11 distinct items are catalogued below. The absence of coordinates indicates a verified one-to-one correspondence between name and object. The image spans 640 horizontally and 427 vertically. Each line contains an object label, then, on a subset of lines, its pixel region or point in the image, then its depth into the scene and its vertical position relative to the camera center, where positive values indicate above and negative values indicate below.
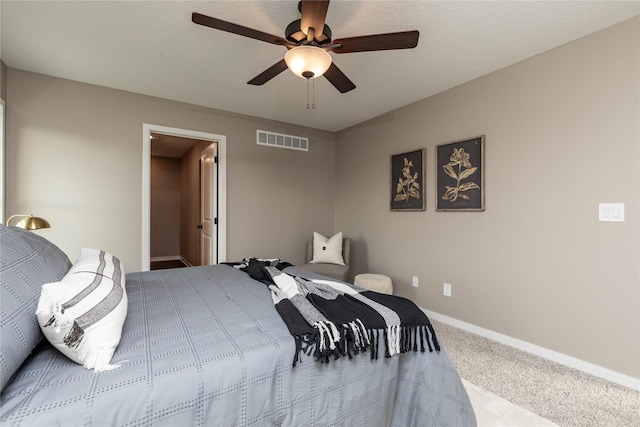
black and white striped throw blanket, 1.17 -0.47
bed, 0.82 -0.51
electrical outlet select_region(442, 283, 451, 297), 3.09 -0.79
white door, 3.77 +0.13
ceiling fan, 1.65 +1.06
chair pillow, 3.86 -0.46
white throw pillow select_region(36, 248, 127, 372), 0.89 -0.34
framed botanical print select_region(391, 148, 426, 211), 3.34 +0.42
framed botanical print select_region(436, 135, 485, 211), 2.81 +0.41
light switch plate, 2.03 +0.03
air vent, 4.04 +1.09
